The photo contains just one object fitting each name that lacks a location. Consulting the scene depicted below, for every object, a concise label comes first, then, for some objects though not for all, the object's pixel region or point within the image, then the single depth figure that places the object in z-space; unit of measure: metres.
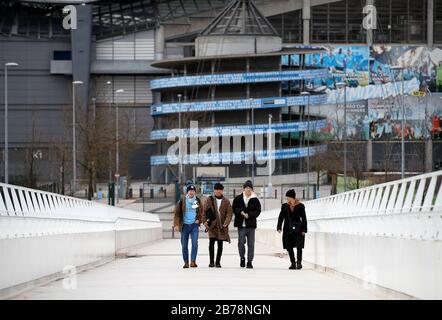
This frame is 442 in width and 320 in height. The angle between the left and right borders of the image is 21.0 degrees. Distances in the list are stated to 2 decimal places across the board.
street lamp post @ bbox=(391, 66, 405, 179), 128.62
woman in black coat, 27.23
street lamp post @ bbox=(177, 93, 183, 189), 117.50
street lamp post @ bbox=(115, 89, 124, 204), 104.81
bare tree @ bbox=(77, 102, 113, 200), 98.75
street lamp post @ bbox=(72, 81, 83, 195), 83.88
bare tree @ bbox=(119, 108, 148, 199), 113.38
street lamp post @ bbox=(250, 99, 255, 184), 125.57
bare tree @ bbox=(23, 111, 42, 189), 77.65
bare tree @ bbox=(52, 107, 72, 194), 102.56
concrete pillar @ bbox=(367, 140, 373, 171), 136.00
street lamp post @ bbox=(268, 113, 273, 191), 123.00
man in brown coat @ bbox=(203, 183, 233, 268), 27.48
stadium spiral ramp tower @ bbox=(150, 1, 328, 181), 130.38
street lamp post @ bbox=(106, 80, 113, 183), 108.30
